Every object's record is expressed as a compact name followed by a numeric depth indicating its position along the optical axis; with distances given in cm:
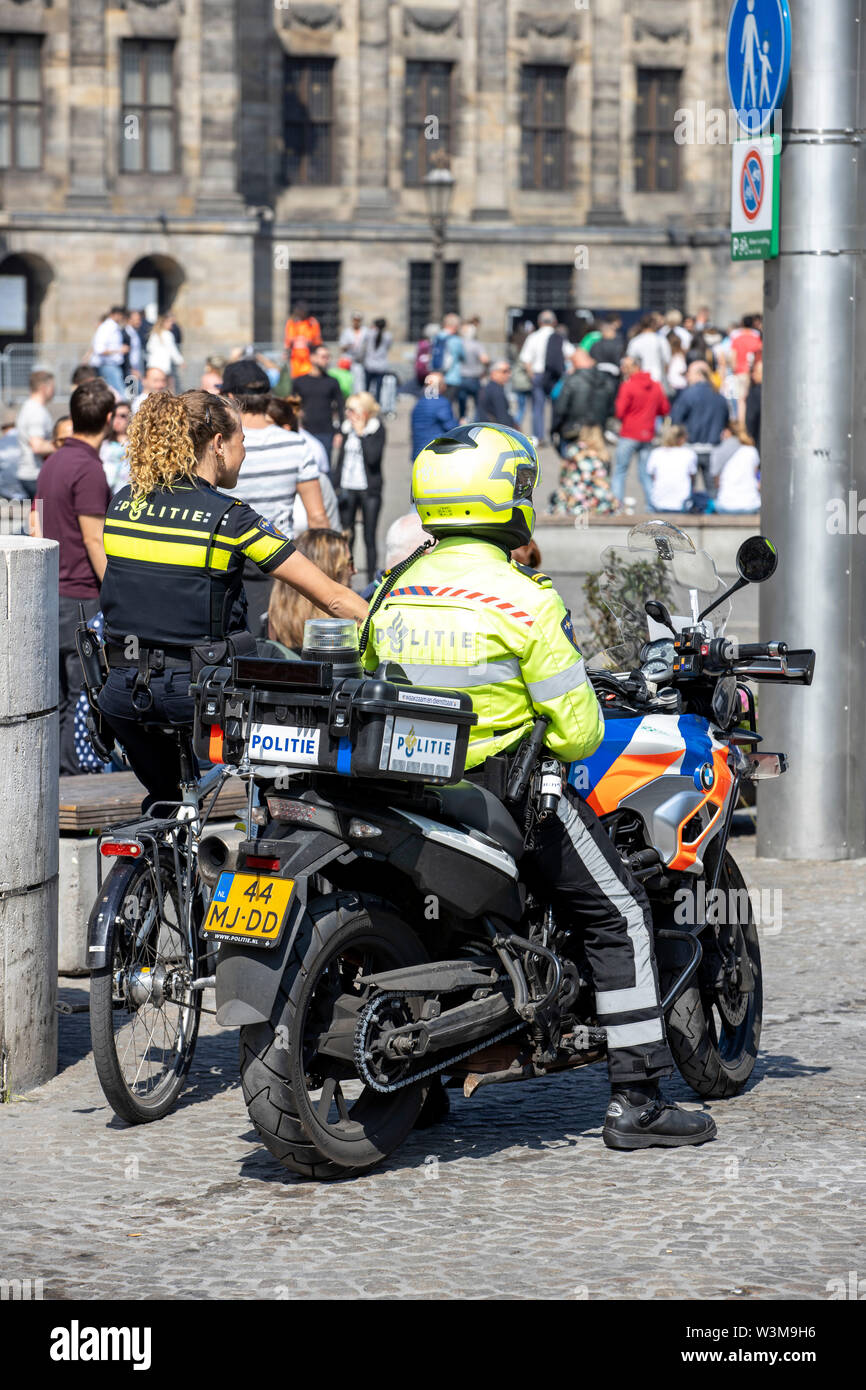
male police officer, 891
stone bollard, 1044
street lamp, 6105
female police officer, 1031
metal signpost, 1584
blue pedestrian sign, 1552
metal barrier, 6193
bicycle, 964
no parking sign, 1578
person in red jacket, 3755
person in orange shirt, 3964
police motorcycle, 850
